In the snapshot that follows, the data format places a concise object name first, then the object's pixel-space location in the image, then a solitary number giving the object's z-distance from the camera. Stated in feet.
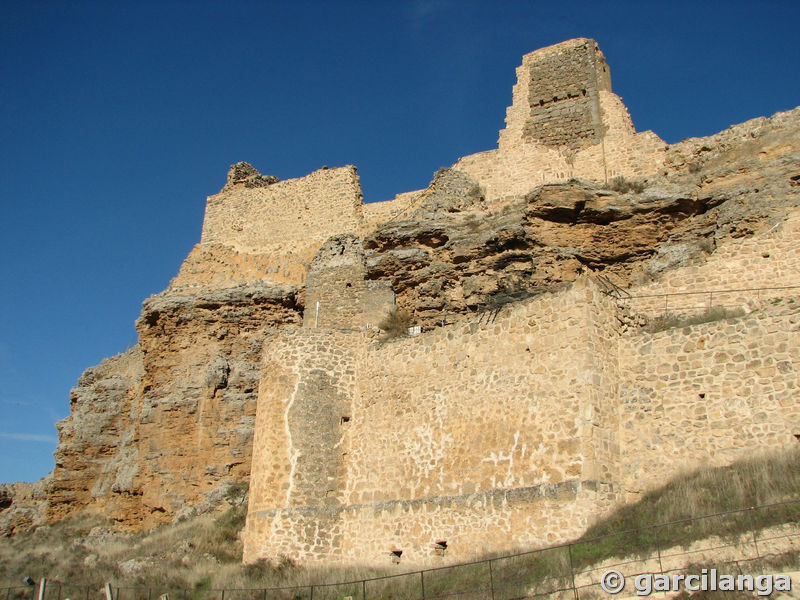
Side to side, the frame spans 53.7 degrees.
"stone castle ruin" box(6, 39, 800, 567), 37.35
